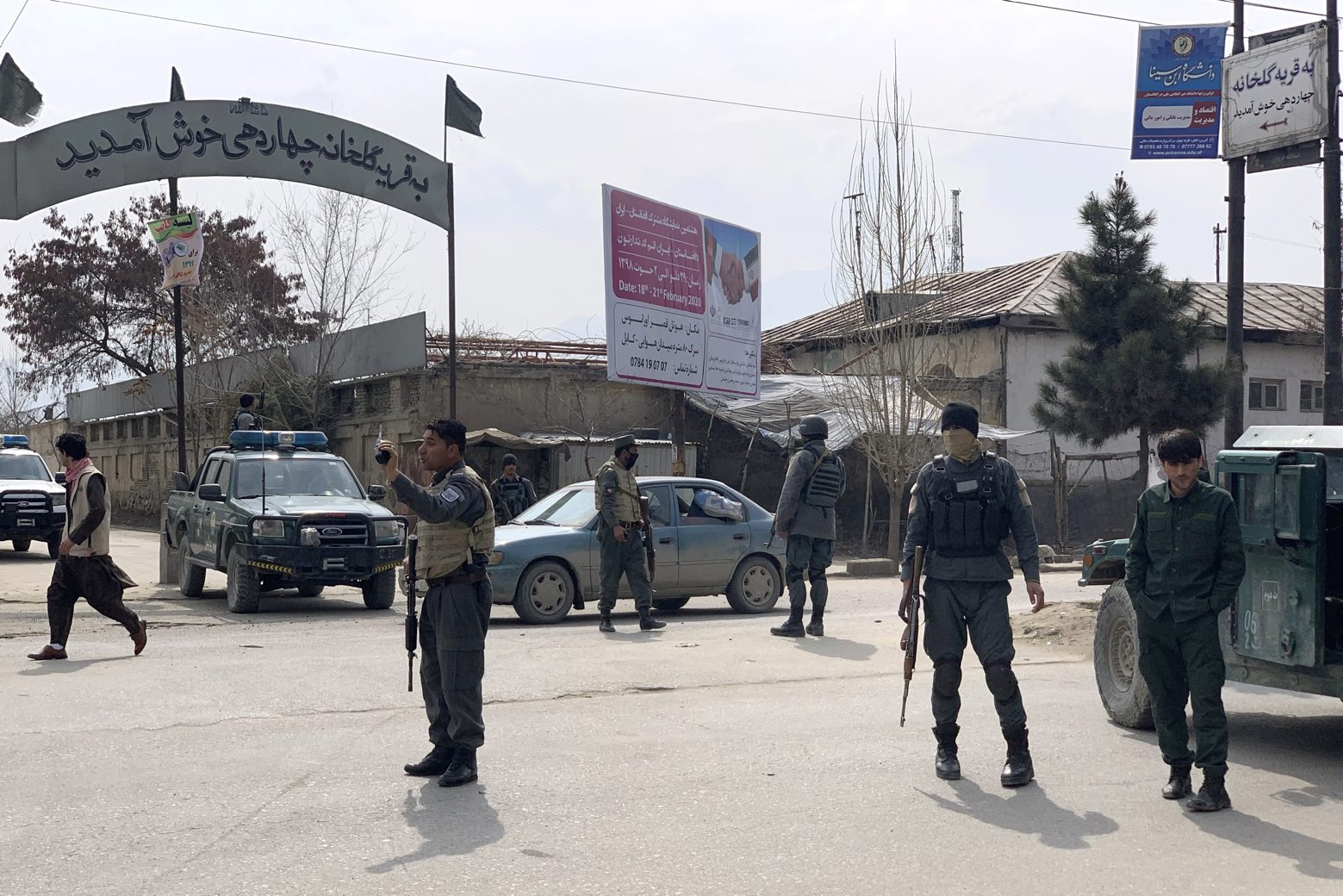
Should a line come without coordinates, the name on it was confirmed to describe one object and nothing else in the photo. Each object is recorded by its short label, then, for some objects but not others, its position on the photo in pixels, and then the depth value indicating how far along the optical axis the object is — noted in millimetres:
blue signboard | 17844
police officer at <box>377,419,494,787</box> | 6191
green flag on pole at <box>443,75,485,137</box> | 20484
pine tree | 21562
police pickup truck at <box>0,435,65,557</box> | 22016
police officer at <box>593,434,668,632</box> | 12031
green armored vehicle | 6445
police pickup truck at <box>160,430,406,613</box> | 14188
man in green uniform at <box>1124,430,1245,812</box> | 5883
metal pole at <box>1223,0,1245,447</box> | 17031
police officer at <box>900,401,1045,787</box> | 6375
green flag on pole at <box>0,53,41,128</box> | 17234
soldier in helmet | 11648
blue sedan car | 13023
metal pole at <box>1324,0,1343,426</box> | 17016
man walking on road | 10133
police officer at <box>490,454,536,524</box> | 18844
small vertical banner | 17953
